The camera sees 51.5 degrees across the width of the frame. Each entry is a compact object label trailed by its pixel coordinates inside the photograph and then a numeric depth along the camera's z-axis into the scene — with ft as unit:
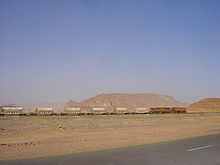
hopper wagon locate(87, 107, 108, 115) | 196.44
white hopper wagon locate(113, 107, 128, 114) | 213.05
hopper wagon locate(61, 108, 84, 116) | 186.86
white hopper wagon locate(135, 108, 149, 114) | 226.56
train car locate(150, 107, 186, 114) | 230.97
